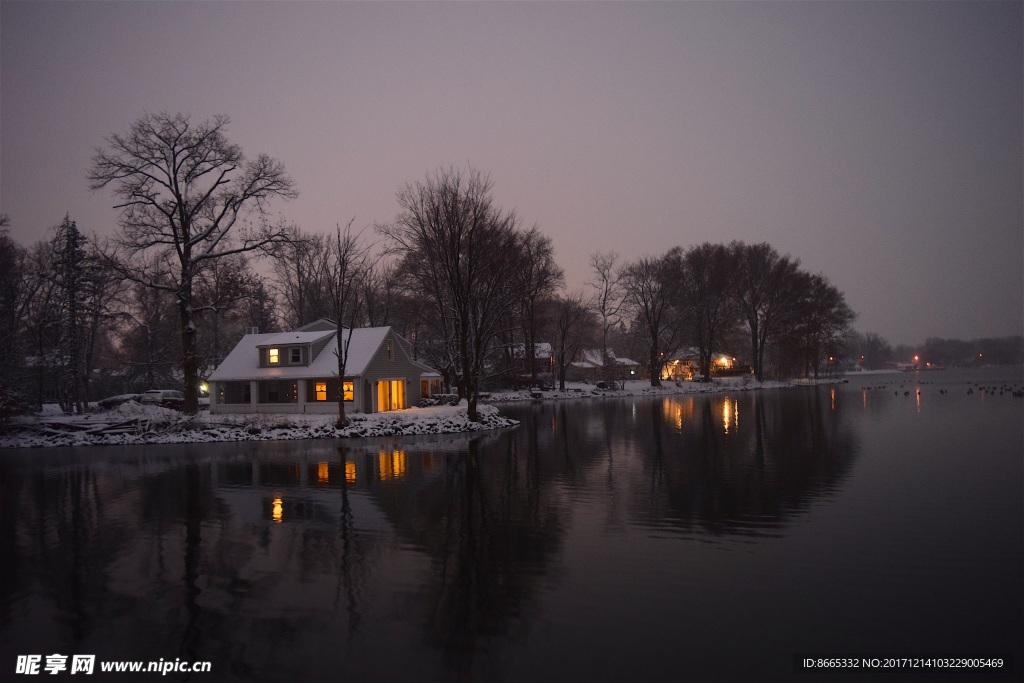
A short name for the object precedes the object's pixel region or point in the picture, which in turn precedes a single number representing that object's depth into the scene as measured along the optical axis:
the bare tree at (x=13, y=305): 41.47
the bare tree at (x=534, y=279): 51.38
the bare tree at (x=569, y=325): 71.49
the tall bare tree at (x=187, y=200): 35.62
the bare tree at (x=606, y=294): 76.06
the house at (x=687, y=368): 100.81
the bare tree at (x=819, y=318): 85.06
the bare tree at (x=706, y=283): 78.88
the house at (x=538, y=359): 71.44
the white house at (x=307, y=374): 39.62
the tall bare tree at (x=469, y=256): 36.38
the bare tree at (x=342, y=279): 32.69
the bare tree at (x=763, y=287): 80.00
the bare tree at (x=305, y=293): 68.56
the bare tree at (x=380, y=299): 70.61
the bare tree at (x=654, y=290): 75.12
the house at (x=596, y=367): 87.44
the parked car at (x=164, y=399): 46.42
